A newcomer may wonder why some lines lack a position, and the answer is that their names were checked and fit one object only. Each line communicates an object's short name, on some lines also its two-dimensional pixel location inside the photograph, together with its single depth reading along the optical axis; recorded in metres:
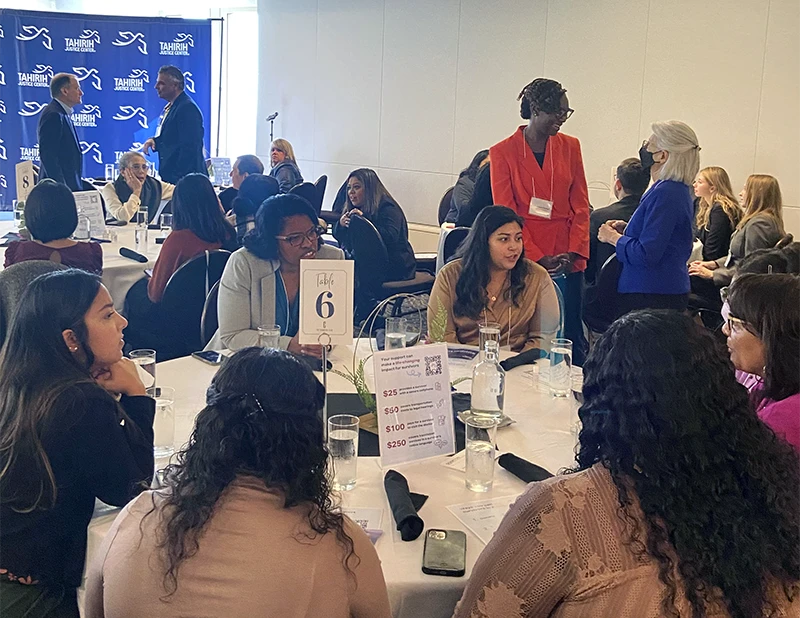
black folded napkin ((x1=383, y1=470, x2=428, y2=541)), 1.56
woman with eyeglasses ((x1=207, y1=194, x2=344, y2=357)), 2.90
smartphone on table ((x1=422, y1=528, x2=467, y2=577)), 1.45
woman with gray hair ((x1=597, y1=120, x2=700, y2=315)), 3.77
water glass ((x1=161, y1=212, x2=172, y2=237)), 5.30
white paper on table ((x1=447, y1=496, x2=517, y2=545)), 1.61
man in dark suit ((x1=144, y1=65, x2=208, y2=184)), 6.71
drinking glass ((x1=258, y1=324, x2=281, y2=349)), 2.49
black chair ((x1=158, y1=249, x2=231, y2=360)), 3.58
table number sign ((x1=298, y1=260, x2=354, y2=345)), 1.96
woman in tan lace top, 1.14
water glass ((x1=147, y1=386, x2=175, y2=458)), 1.94
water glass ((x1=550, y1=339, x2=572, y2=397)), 2.47
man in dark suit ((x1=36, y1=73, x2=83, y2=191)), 6.07
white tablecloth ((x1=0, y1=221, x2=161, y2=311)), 4.24
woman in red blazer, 3.82
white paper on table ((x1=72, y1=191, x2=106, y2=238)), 4.82
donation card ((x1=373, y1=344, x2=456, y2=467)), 1.85
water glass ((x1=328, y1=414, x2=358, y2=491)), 1.78
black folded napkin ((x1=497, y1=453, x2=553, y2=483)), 1.83
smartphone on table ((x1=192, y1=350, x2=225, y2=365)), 2.62
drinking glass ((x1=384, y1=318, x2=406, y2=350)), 2.51
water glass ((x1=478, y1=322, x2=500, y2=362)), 2.55
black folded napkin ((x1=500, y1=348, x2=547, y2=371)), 2.69
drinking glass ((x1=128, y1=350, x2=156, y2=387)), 2.24
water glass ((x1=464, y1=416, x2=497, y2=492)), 1.78
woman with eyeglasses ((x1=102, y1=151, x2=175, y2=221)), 5.59
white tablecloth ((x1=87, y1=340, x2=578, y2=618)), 1.43
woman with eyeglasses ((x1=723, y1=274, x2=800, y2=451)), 1.84
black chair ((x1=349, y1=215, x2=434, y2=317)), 4.88
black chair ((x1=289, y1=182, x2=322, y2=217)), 5.60
